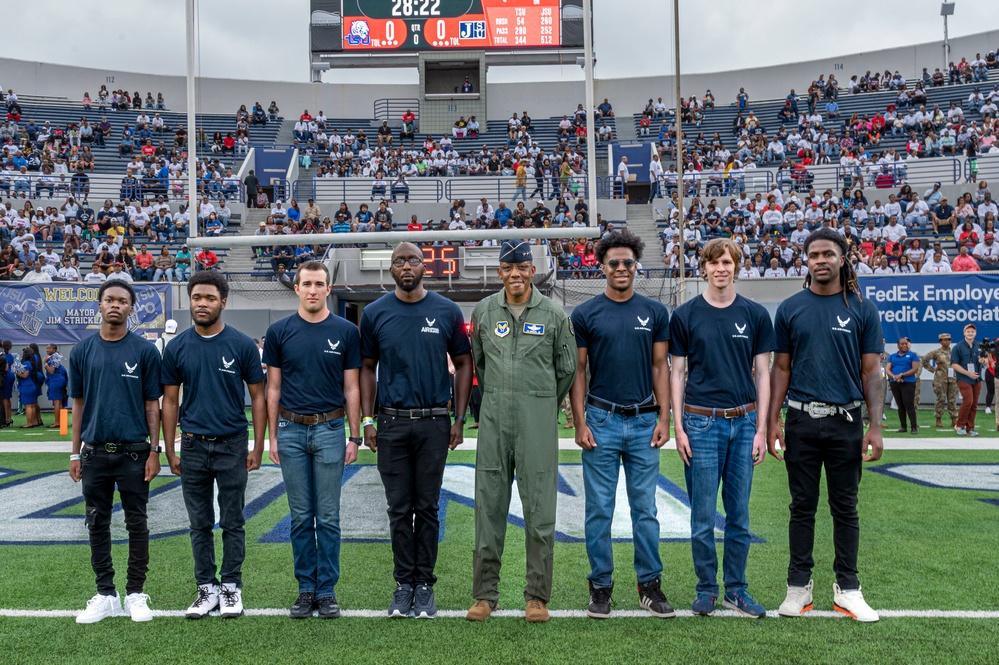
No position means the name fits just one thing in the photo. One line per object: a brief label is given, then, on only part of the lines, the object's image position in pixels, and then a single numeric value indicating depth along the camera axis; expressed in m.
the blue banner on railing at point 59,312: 17.19
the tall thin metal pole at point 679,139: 18.95
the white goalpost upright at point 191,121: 8.37
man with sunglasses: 4.45
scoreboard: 29.72
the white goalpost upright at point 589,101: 8.15
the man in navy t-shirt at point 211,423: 4.55
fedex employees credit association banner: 15.83
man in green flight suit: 4.45
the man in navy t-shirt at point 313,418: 4.53
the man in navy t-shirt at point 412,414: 4.54
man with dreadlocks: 4.41
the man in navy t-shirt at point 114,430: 4.53
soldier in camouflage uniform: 13.52
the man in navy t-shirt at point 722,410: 4.47
